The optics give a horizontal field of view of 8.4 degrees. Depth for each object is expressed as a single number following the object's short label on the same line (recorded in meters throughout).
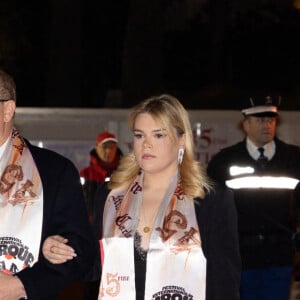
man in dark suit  8.51
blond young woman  9.59
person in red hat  22.35
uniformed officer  14.33
